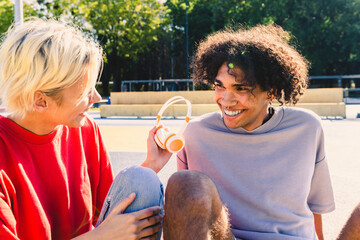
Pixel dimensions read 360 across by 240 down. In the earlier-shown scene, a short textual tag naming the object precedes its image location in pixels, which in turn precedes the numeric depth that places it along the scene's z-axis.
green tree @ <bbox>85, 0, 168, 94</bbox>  31.36
